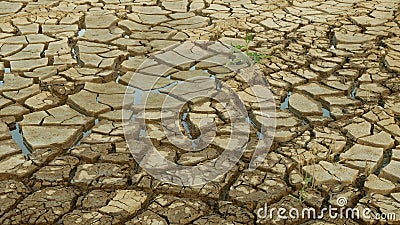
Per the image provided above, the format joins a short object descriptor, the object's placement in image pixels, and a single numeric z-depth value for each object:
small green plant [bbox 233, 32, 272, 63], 4.40
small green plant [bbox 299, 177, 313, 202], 2.84
